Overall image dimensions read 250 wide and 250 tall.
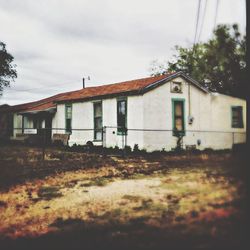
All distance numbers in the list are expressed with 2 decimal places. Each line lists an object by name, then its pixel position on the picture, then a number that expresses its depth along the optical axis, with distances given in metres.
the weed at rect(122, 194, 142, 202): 4.68
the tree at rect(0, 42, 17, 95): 29.78
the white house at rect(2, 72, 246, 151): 14.77
